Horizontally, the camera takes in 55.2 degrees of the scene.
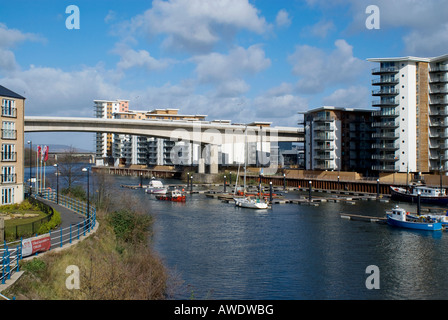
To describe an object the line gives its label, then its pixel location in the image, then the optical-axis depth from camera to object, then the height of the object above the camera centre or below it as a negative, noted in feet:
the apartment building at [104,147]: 618.07 +28.53
